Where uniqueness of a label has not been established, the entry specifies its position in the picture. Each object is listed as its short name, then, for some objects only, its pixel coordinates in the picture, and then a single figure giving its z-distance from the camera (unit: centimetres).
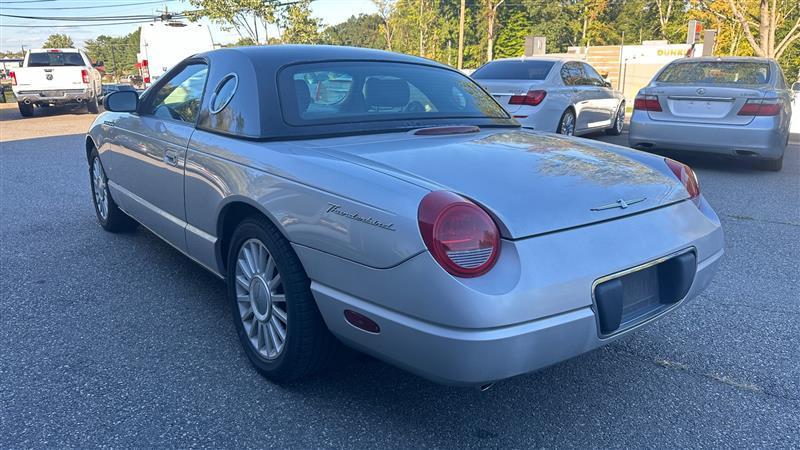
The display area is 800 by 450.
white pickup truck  1634
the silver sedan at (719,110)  713
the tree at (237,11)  3017
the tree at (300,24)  3144
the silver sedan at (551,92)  864
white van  1995
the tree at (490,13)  4834
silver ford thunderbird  194
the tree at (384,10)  5794
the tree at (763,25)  1927
